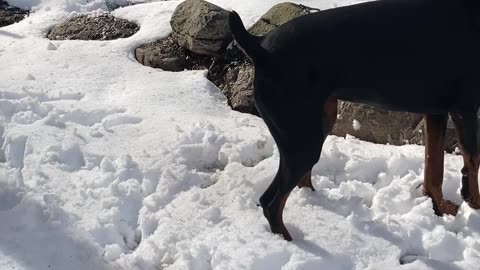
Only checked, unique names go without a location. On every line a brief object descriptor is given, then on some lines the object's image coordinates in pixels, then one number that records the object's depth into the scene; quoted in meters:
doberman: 3.09
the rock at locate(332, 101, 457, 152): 4.45
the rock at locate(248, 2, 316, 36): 5.53
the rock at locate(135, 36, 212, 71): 5.70
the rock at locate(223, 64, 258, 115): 5.07
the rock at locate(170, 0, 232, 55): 5.59
